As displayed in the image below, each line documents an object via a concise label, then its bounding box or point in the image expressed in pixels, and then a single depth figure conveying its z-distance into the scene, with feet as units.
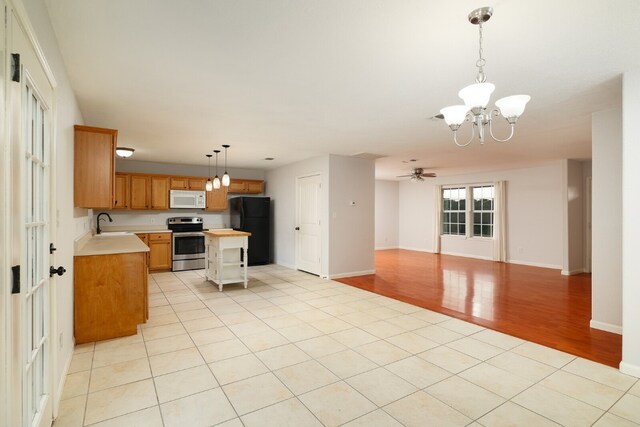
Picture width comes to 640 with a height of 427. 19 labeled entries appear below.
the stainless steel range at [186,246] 22.03
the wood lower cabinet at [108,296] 9.96
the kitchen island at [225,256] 16.90
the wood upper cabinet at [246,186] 25.76
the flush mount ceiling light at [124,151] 17.30
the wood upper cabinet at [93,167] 10.16
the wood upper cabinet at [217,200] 24.62
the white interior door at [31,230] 4.11
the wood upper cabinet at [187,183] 23.35
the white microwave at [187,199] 23.17
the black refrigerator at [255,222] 24.13
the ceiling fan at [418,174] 26.10
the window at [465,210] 28.37
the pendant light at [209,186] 19.12
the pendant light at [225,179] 16.92
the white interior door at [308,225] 20.70
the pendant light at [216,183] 18.35
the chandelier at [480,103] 5.93
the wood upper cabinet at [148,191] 21.83
